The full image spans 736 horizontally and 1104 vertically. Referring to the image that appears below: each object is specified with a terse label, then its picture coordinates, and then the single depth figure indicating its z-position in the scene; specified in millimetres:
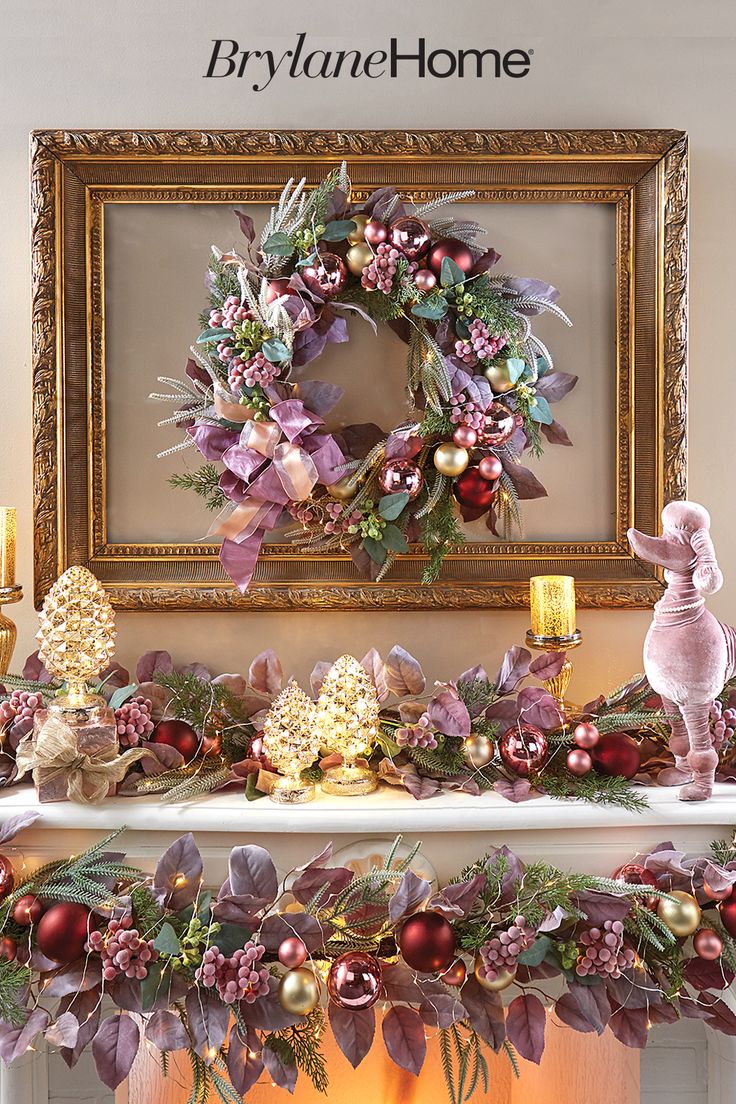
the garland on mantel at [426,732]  1070
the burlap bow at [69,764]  995
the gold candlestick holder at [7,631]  1174
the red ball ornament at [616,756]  1070
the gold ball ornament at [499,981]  940
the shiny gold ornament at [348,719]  1045
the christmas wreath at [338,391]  1132
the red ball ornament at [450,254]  1139
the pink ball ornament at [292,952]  907
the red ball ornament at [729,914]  993
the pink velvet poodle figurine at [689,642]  1013
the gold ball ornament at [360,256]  1146
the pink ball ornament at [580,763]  1064
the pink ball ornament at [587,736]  1074
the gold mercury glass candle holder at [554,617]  1152
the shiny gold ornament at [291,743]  1039
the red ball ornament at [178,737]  1092
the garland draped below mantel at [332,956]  911
